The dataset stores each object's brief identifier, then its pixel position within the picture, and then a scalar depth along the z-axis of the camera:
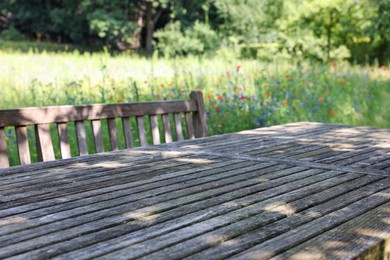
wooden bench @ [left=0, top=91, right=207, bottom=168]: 2.63
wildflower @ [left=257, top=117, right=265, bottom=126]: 5.45
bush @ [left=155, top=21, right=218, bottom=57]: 20.75
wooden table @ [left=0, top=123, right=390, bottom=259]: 1.24
